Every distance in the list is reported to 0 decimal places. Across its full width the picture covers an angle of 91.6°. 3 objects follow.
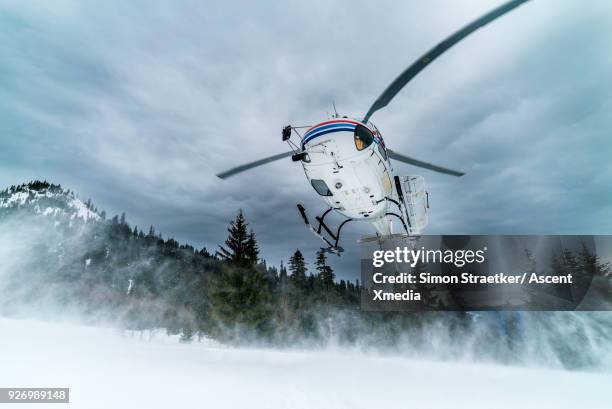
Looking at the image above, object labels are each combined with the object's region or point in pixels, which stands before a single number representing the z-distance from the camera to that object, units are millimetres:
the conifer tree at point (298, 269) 37188
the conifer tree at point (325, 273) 36469
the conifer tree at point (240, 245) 23266
